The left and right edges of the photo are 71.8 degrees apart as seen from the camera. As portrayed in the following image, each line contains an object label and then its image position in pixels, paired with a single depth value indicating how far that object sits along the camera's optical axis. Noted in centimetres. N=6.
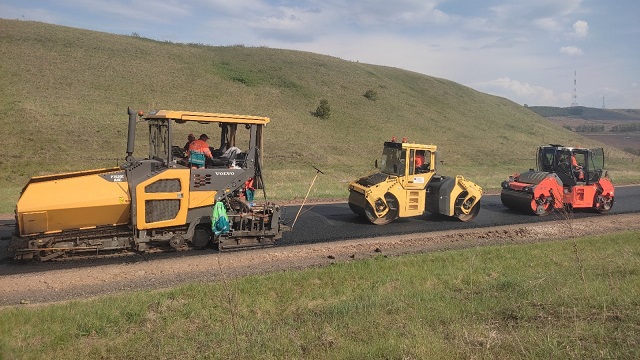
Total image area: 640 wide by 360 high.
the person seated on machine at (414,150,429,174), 1309
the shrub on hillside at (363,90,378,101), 5322
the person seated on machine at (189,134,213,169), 943
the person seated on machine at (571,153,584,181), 1523
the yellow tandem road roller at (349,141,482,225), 1280
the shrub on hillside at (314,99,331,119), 4322
